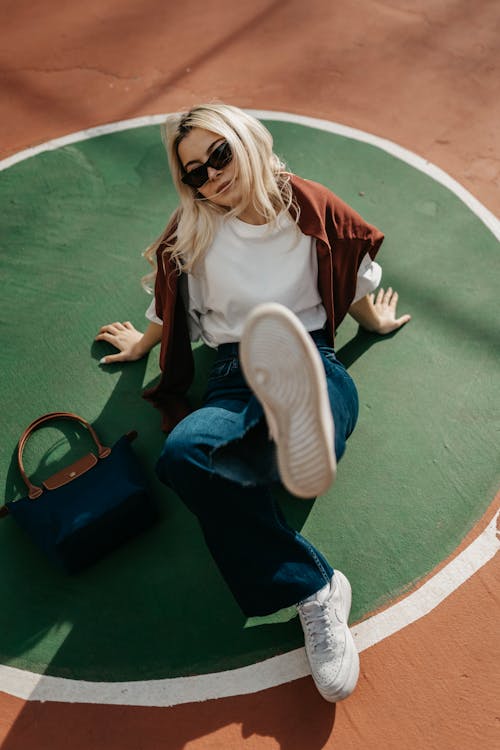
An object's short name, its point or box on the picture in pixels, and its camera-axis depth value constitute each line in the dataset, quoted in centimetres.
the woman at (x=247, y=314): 309
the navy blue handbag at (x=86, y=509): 362
